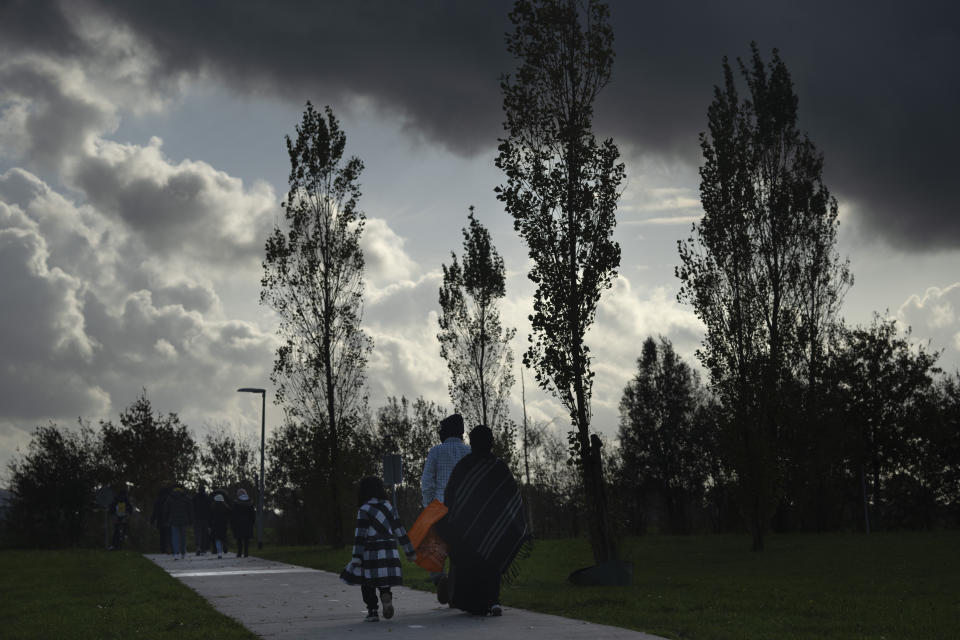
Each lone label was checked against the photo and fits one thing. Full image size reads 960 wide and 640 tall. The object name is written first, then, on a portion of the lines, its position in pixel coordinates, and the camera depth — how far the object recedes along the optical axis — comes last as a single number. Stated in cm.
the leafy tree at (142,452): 5175
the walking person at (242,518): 2761
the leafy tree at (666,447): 6569
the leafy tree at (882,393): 4884
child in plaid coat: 1016
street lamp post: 3759
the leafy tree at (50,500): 4194
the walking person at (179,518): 2914
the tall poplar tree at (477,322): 4412
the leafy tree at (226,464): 6819
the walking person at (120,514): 3378
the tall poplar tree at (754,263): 2902
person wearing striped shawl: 1013
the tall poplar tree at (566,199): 1894
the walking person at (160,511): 3188
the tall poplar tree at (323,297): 3356
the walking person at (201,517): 3112
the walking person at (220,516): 2841
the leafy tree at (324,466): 3269
